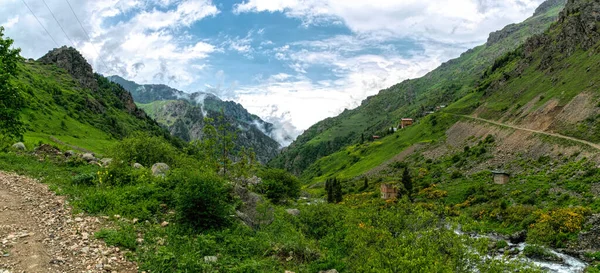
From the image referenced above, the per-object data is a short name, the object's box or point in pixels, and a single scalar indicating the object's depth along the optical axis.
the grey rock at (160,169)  32.05
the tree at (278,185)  60.73
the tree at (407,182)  106.88
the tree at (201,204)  21.14
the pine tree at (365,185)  137.12
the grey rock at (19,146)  40.42
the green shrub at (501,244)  53.47
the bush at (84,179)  26.88
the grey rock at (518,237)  57.31
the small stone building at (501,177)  84.66
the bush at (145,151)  41.18
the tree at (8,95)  32.28
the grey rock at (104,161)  34.66
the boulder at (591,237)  47.64
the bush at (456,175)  104.94
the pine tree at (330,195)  114.61
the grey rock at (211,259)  16.20
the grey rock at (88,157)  37.72
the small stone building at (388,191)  108.11
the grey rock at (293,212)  39.30
